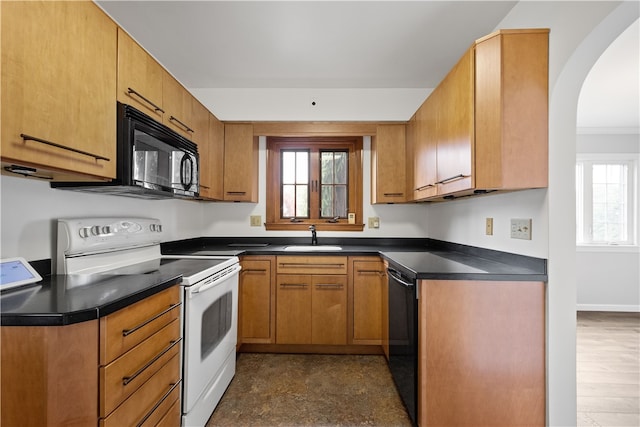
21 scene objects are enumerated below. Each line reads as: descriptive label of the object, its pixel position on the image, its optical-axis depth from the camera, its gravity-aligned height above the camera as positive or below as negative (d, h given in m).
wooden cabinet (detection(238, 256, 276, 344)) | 2.61 -0.77
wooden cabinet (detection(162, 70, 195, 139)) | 1.88 +0.74
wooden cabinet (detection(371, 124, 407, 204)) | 2.89 +0.51
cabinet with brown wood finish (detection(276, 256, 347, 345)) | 2.60 -0.73
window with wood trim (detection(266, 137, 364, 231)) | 3.23 +0.40
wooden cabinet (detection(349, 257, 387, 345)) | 2.60 -0.75
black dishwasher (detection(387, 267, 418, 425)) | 1.60 -0.72
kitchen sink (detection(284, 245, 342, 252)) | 2.76 -0.31
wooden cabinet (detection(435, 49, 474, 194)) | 1.59 +0.51
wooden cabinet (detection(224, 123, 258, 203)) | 2.89 +0.52
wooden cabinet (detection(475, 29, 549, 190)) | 1.48 +0.54
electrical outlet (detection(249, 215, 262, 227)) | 3.18 -0.05
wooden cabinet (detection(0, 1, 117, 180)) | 0.96 +0.47
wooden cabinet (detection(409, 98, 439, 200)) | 2.11 +0.51
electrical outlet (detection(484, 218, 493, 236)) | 1.99 -0.07
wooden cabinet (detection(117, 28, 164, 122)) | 1.47 +0.73
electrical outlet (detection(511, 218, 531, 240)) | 1.62 -0.06
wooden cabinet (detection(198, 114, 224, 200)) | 2.50 +0.47
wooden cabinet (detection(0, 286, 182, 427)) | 0.90 -0.52
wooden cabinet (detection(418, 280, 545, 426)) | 1.50 -0.69
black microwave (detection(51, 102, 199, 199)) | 1.45 +0.29
